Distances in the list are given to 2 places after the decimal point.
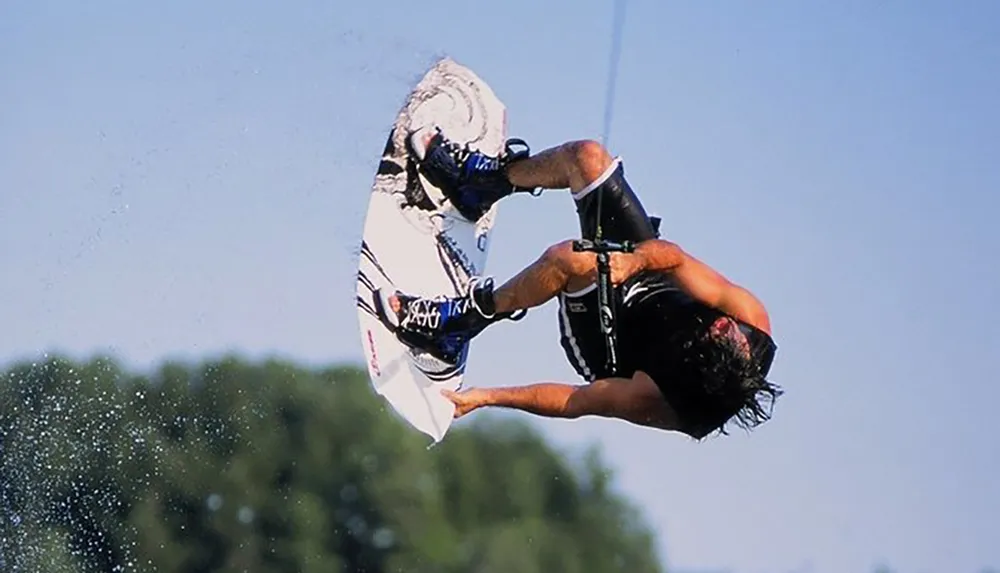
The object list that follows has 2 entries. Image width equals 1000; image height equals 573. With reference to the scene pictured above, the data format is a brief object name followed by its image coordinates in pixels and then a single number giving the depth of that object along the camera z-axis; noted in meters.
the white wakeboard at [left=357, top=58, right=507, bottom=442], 18.81
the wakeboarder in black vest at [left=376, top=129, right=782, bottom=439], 17.87
